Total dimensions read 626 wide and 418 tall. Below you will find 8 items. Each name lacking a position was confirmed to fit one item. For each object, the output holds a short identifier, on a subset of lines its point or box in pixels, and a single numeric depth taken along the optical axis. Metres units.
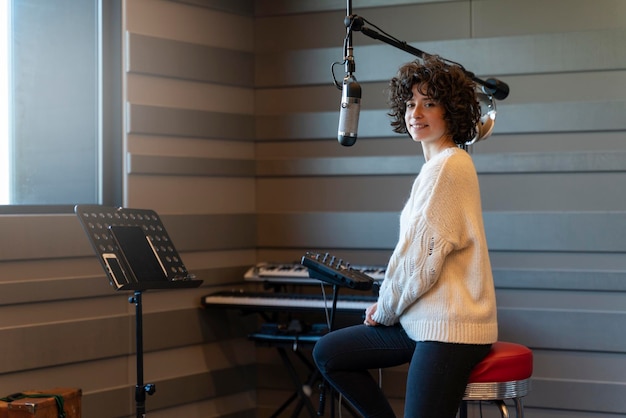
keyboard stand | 4.09
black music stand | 3.07
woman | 2.62
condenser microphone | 2.84
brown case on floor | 3.24
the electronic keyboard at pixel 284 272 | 4.20
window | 3.83
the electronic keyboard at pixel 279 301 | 3.95
